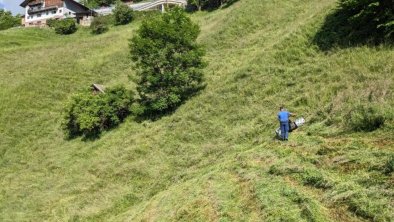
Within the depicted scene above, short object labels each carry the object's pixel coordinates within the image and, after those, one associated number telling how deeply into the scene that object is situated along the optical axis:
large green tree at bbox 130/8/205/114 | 36.56
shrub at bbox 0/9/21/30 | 90.00
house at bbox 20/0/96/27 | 87.06
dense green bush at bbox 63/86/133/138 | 37.28
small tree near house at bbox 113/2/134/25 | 74.62
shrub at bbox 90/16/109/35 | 73.06
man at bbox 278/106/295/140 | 20.83
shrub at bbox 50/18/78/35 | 77.00
